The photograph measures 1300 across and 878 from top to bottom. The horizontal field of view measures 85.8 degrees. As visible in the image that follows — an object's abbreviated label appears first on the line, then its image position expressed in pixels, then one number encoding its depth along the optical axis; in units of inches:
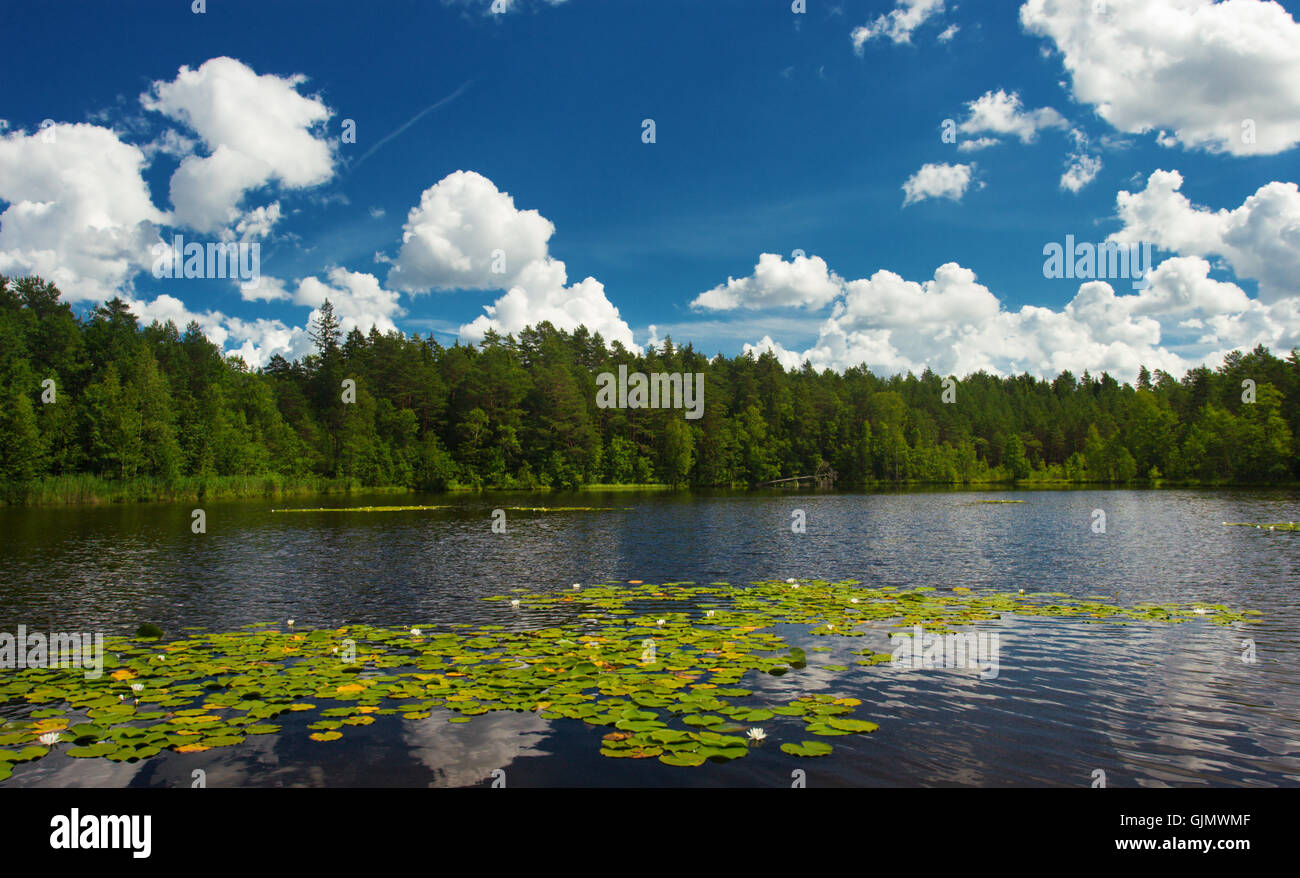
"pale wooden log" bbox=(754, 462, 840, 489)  5288.4
